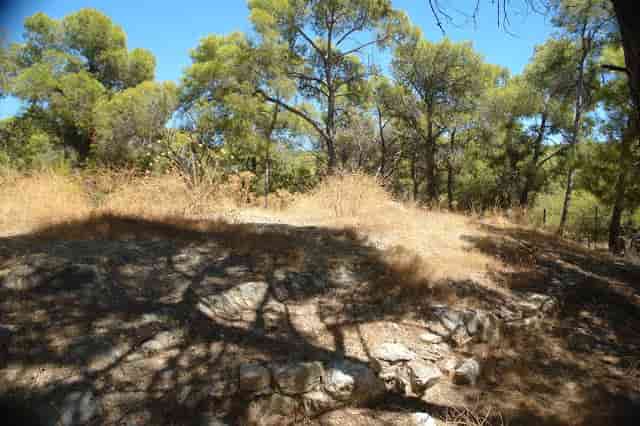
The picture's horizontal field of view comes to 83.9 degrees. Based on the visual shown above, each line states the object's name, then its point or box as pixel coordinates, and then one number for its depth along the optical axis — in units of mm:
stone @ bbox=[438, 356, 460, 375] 2824
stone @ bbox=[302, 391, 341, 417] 2207
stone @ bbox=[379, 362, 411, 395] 2561
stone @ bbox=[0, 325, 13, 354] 2088
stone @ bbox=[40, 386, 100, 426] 1749
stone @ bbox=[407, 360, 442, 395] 2582
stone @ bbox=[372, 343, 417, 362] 2816
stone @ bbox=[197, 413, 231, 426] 1939
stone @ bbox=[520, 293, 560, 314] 3863
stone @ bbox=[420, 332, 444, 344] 3100
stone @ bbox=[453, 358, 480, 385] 2746
